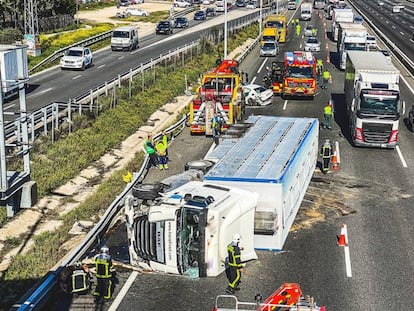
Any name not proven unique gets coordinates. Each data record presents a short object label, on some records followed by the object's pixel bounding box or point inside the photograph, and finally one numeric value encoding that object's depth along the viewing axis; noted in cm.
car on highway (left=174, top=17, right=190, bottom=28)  8856
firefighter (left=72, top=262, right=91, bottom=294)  1609
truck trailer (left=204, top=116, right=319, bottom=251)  1839
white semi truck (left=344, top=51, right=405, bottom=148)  3020
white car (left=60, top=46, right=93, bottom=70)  5242
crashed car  4068
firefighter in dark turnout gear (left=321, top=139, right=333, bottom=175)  2655
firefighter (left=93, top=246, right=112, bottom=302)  1586
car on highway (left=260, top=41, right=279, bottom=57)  6153
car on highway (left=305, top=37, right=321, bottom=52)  6478
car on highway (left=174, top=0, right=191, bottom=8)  12744
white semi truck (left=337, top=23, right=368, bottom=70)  5381
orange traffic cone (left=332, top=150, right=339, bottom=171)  2798
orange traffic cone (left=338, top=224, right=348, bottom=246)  1970
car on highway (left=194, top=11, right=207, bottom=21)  9969
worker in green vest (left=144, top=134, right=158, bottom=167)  2740
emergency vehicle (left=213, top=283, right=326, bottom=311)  1464
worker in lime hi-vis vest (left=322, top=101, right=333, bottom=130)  3416
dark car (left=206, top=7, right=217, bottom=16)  10750
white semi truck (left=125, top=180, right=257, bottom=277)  1652
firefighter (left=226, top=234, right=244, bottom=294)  1620
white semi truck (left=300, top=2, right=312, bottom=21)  9825
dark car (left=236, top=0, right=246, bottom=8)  12950
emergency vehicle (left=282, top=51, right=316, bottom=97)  4150
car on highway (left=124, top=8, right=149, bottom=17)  10795
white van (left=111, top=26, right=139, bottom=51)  6444
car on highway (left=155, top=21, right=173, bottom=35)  8019
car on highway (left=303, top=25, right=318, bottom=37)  7612
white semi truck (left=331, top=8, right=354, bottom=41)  7421
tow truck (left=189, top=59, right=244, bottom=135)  3275
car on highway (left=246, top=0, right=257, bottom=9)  12566
